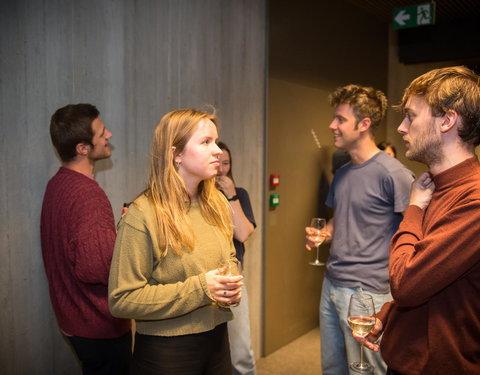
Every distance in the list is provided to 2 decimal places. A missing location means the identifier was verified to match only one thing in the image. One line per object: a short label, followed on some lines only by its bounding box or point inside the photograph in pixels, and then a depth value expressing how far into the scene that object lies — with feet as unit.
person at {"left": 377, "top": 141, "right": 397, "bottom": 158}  14.05
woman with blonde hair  4.72
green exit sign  12.44
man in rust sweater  4.03
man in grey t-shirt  7.48
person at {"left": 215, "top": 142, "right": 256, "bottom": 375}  8.12
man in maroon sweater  6.21
